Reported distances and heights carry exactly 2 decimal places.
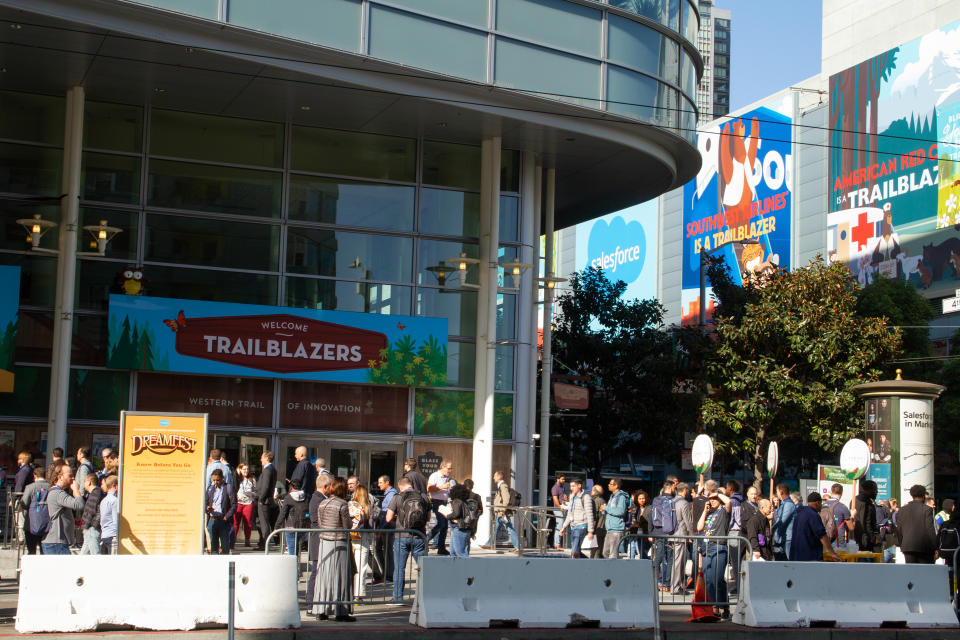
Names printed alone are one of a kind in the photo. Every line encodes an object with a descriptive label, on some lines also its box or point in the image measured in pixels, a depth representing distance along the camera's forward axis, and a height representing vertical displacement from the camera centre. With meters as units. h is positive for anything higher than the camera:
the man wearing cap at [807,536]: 15.04 -1.13
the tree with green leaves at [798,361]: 31.45 +2.41
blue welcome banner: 22.58 +1.88
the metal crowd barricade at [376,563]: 14.32 -1.71
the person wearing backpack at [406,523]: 14.89 -1.10
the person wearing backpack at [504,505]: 22.69 -1.25
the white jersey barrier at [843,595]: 13.58 -1.73
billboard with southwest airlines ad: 77.62 +17.66
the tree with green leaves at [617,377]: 36.09 +2.12
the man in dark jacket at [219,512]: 17.19 -1.16
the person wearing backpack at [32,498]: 15.50 -0.94
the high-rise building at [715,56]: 175.88 +61.40
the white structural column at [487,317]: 24.27 +2.60
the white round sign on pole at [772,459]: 24.38 -0.24
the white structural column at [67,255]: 21.44 +3.24
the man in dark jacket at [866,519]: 18.17 -1.08
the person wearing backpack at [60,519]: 14.60 -1.13
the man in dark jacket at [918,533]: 14.99 -1.05
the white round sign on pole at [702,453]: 21.88 -0.14
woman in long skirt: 13.23 -1.64
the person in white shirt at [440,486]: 18.41 -0.74
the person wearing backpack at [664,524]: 18.11 -1.27
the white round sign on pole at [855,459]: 22.00 -0.17
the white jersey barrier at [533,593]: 12.82 -1.71
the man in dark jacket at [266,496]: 18.12 -0.98
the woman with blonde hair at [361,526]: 14.92 -1.16
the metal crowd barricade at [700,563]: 14.56 -1.64
